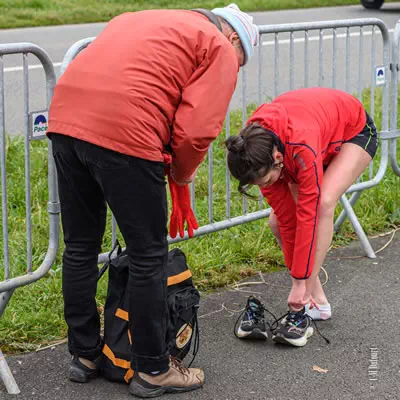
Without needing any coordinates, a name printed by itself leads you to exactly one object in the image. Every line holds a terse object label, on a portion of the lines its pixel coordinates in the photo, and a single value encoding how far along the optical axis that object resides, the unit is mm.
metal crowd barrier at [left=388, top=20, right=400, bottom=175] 5391
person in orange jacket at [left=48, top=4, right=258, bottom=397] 3211
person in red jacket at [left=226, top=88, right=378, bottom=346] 3789
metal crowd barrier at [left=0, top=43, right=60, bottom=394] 3652
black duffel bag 3693
